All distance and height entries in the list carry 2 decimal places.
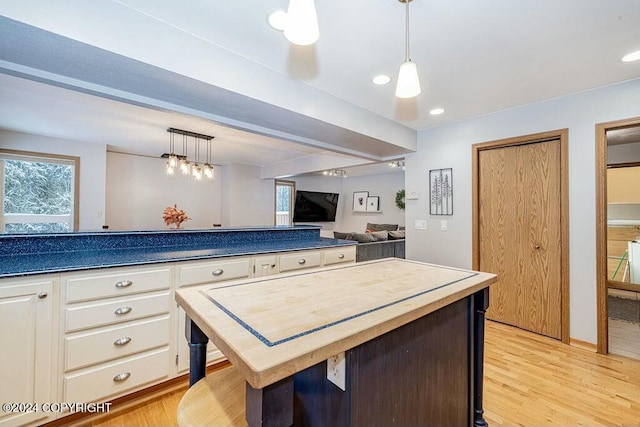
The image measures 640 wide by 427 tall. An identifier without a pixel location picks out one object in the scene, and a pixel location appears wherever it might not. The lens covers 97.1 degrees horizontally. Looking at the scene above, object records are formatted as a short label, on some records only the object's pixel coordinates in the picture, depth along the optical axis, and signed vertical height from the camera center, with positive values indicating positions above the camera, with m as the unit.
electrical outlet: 0.91 -0.51
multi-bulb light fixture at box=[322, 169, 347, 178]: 6.61 +1.04
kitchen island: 0.73 -0.38
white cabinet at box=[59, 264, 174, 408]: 1.68 -0.76
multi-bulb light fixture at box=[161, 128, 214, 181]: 3.96 +1.13
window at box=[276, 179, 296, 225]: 7.62 +0.37
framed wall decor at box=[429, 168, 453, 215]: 3.49 +0.31
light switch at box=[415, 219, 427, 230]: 3.75 -0.11
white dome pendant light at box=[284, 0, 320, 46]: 1.08 +0.75
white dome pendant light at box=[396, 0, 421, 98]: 1.42 +0.68
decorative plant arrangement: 3.93 -0.04
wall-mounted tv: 7.64 +0.23
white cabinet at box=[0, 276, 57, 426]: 1.51 -0.75
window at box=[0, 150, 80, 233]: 4.05 +0.30
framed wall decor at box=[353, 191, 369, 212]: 8.09 +0.42
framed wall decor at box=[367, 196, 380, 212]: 7.76 +0.32
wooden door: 2.82 -0.17
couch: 4.54 -0.49
